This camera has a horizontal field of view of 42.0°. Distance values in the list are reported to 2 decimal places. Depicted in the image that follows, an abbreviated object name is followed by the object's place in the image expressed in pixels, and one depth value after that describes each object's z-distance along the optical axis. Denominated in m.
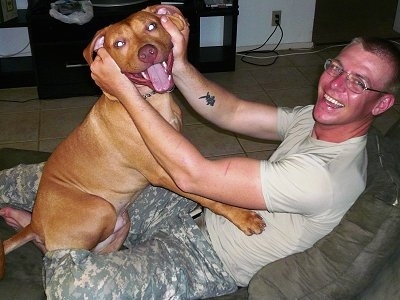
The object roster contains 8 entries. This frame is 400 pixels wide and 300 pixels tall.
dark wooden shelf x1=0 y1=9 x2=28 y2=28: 4.11
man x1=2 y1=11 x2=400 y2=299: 1.57
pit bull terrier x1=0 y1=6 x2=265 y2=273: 1.80
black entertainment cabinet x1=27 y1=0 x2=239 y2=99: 4.11
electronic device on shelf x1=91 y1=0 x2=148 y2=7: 4.25
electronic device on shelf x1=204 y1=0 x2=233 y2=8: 4.50
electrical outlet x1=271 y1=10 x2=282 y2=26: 5.03
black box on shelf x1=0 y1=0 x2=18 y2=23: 4.07
